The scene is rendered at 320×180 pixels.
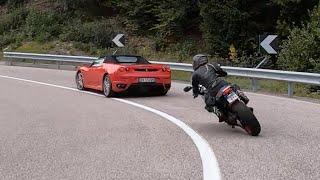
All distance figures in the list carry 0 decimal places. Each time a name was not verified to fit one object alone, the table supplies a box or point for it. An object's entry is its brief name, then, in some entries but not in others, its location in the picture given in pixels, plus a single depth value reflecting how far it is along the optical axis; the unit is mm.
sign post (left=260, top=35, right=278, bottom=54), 19078
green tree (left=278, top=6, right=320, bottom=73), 19234
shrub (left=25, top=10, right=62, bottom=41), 35156
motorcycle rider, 9406
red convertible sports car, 14852
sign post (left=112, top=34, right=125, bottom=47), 27828
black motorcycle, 8852
